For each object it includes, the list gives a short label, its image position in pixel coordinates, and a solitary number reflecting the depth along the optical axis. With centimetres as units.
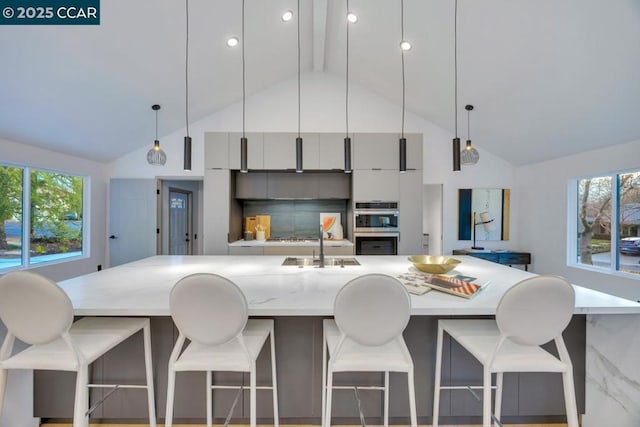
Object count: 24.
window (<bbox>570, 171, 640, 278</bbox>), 302
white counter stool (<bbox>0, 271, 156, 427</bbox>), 117
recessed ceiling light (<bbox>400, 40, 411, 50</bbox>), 305
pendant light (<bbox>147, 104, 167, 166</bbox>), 246
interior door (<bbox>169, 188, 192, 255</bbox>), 512
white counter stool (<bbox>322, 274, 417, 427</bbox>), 118
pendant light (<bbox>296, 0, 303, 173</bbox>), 238
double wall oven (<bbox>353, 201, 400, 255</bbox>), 408
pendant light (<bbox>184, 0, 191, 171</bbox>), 225
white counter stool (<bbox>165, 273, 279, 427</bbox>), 118
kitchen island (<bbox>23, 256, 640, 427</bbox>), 147
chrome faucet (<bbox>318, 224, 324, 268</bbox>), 236
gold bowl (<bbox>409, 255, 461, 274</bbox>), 199
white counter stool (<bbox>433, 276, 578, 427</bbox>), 118
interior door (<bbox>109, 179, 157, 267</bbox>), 427
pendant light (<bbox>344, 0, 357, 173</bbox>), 240
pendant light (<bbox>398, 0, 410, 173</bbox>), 237
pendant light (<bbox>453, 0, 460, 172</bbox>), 223
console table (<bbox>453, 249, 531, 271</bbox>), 416
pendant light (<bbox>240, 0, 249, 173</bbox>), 236
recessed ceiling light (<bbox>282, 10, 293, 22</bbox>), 308
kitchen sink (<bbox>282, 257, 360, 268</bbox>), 246
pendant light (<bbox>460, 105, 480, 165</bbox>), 279
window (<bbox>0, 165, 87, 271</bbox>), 320
